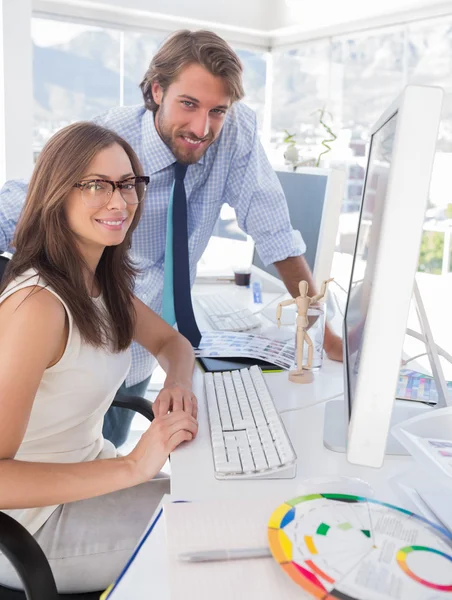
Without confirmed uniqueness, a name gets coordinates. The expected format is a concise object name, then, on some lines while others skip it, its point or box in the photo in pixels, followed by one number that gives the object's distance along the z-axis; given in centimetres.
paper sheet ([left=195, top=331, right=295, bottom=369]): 166
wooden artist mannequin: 147
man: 190
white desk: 80
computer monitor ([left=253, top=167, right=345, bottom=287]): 201
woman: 110
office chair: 96
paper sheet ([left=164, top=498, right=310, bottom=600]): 73
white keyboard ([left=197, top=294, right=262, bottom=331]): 204
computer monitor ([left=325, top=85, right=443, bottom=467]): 79
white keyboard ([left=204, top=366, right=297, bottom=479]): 104
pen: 77
